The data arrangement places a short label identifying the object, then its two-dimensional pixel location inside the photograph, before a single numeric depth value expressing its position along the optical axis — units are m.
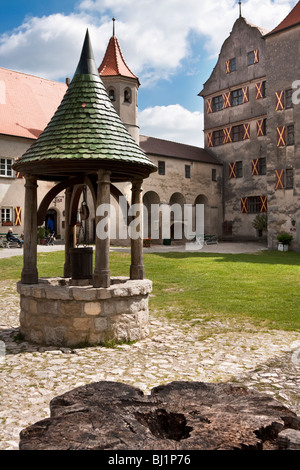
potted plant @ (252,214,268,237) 31.82
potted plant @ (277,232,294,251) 26.38
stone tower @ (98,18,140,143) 27.66
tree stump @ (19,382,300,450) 2.52
